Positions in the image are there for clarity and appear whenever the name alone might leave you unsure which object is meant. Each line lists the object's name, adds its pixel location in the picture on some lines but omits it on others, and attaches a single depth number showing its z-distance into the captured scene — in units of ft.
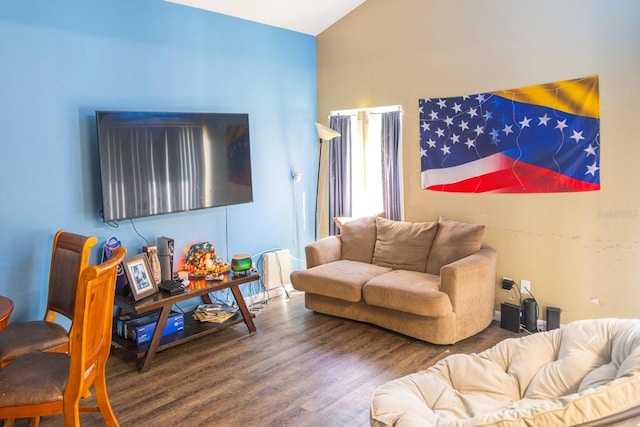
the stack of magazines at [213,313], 13.28
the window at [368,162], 16.31
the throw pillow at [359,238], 15.64
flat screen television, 11.85
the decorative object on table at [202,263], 13.33
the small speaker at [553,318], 12.89
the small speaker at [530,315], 13.19
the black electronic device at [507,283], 13.83
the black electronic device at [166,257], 12.91
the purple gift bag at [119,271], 12.03
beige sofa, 12.27
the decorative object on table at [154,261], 12.51
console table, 11.43
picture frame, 11.55
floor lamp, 16.48
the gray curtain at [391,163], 15.96
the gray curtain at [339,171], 17.16
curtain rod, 16.08
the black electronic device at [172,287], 11.96
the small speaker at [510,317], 13.30
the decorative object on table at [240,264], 13.48
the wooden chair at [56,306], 9.01
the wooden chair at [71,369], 7.23
